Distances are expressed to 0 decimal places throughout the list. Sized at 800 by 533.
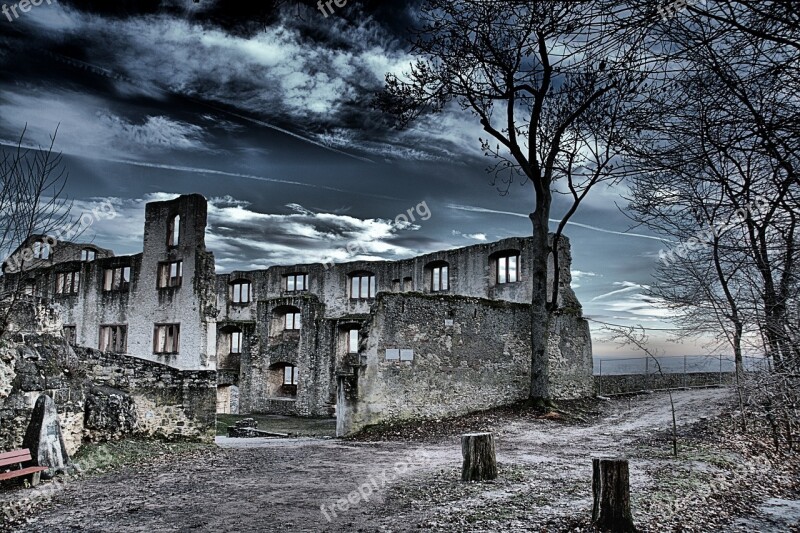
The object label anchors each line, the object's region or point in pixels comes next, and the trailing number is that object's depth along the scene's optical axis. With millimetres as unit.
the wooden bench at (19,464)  7888
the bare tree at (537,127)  15258
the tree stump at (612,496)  6285
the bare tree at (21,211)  8609
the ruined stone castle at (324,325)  15156
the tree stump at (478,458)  8328
